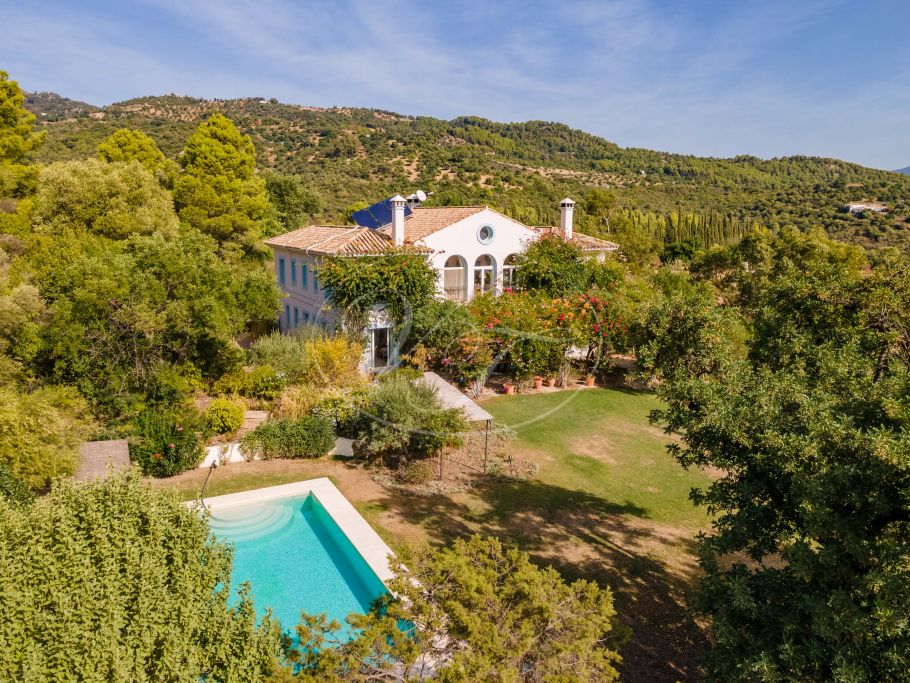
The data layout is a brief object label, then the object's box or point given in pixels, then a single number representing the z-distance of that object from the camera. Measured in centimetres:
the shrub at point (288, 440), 1714
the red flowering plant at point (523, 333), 2356
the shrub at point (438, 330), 2328
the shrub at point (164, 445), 1556
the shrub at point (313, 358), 2036
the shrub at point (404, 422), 1633
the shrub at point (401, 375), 1812
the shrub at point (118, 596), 595
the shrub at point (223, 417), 1797
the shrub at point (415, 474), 1577
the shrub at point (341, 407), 1822
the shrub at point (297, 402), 1852
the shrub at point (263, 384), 2072
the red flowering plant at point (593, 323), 2464
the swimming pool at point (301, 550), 1102
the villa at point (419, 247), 2500
